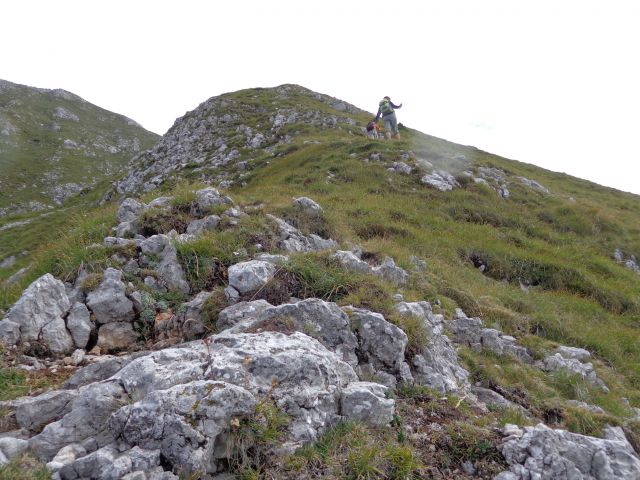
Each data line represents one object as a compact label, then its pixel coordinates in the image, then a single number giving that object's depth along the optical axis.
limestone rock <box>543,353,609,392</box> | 9.10
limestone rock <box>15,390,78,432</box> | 4.81
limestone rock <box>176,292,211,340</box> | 7.16
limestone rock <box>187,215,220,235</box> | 10.32
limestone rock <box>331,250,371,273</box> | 9.10
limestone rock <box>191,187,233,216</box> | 11.15
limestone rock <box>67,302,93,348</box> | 7.06
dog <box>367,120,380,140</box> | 33.72
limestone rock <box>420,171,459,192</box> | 23.20
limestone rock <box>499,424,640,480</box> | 4.89
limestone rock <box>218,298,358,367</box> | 6.50
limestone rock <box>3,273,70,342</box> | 6.78
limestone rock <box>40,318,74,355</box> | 6.76
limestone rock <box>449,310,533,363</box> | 9.28
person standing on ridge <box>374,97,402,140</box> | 29.69
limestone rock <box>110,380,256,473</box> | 4.21
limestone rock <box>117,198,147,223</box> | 10.80
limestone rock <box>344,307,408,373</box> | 6.70
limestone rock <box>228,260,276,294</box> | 7.84
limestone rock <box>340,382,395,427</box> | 5.22
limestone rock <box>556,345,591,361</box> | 10.26
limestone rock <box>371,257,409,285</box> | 10.18
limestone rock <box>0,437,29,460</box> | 4.08
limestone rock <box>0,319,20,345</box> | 6.51
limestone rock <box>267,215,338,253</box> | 10.53
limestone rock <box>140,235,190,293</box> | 8.46
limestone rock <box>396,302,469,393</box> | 6.76
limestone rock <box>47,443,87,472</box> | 3.95
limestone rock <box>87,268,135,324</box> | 7.49
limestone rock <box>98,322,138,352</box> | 7.16
